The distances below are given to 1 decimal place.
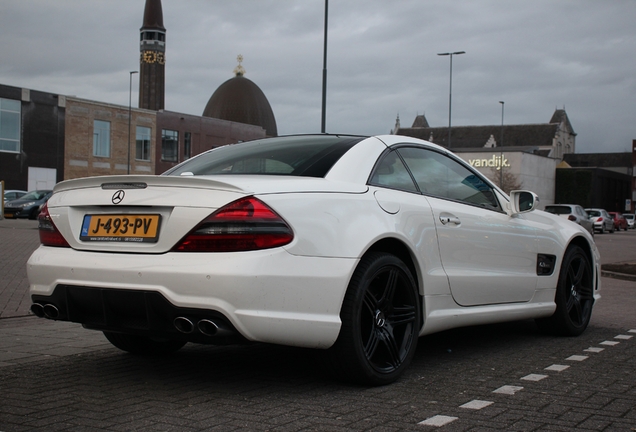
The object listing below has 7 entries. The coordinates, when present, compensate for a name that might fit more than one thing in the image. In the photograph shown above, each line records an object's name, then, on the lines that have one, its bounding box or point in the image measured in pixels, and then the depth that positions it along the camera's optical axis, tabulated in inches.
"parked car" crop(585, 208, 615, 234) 1932.8
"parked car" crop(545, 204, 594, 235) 1334.9
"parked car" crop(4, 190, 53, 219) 1475.1
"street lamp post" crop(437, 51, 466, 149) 1598.3
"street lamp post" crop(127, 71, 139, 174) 2445.9
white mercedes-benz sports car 151.7
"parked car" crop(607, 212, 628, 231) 2372.0
